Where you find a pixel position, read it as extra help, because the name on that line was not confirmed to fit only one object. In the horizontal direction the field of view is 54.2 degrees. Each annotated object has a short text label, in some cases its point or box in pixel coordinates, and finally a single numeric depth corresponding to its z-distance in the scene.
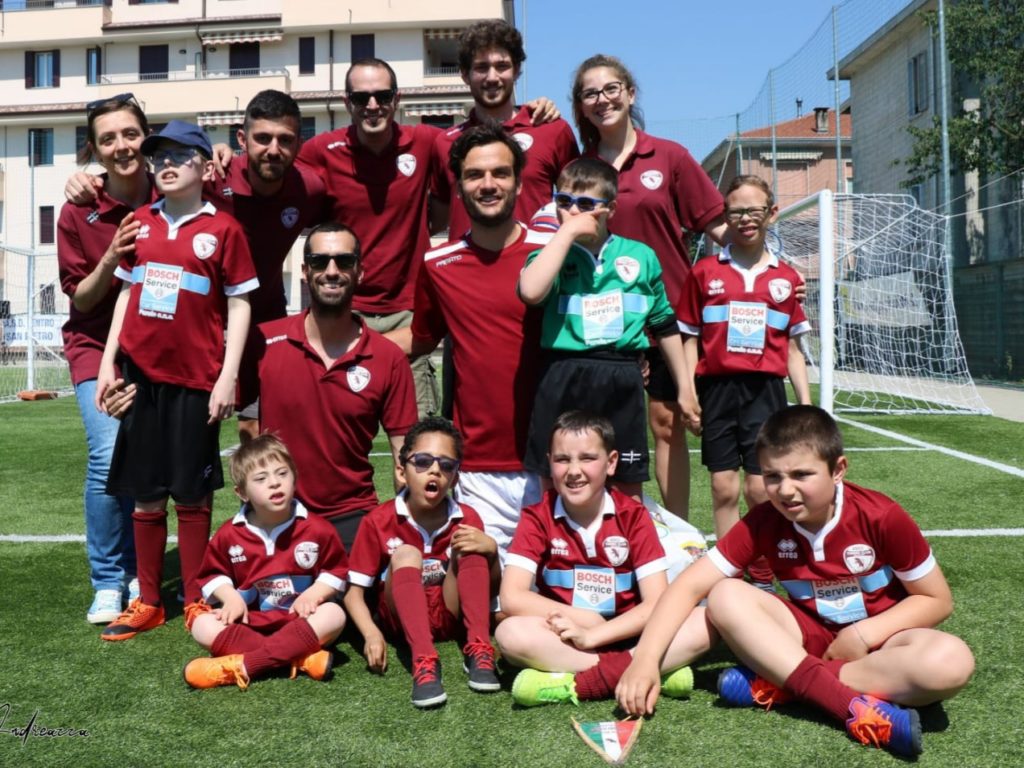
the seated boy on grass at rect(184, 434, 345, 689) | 3.28
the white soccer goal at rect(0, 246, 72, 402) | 17.78
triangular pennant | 2.49
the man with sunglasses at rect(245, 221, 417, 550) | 3.75
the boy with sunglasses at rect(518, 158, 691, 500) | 3.44
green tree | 14.95
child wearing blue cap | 3.67
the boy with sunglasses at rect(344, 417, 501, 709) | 3.19
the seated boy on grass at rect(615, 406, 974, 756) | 2.70
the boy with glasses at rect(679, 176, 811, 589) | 4.10
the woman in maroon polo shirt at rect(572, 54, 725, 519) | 4.08
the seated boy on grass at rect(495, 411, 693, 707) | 3.02
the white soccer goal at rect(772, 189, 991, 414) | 13.16
